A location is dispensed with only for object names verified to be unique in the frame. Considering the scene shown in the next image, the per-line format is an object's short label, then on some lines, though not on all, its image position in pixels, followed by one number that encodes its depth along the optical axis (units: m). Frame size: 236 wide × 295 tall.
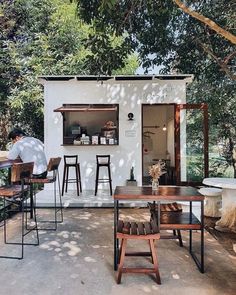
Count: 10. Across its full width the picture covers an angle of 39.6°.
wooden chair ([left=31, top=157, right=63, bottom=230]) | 4.80
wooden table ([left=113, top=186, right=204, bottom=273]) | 3.41
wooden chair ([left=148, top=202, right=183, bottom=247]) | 3.86
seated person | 5.02
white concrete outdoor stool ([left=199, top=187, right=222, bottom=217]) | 5.91
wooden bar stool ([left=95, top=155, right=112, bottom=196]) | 7.34
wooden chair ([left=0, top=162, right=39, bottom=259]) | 3.73
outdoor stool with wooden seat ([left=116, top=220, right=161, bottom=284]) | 3.10
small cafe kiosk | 7.92
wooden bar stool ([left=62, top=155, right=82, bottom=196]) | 7.39
